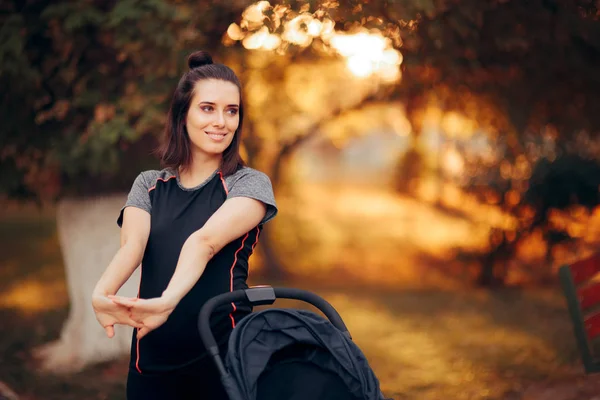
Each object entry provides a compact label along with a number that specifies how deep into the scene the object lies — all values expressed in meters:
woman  2.42
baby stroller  2.26
